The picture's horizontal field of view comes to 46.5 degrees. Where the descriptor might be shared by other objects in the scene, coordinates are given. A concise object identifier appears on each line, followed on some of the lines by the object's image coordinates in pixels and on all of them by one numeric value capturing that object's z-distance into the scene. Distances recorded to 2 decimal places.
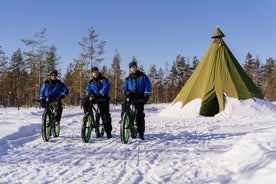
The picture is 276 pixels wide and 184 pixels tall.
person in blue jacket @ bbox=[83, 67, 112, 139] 9.11
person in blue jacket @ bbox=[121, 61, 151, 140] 9.07
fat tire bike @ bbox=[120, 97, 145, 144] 8.27
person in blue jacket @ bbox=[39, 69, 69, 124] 9.27
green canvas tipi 19.11
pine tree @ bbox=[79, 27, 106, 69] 36.92
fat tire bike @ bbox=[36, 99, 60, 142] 8.75
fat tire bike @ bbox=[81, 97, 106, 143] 8.37
